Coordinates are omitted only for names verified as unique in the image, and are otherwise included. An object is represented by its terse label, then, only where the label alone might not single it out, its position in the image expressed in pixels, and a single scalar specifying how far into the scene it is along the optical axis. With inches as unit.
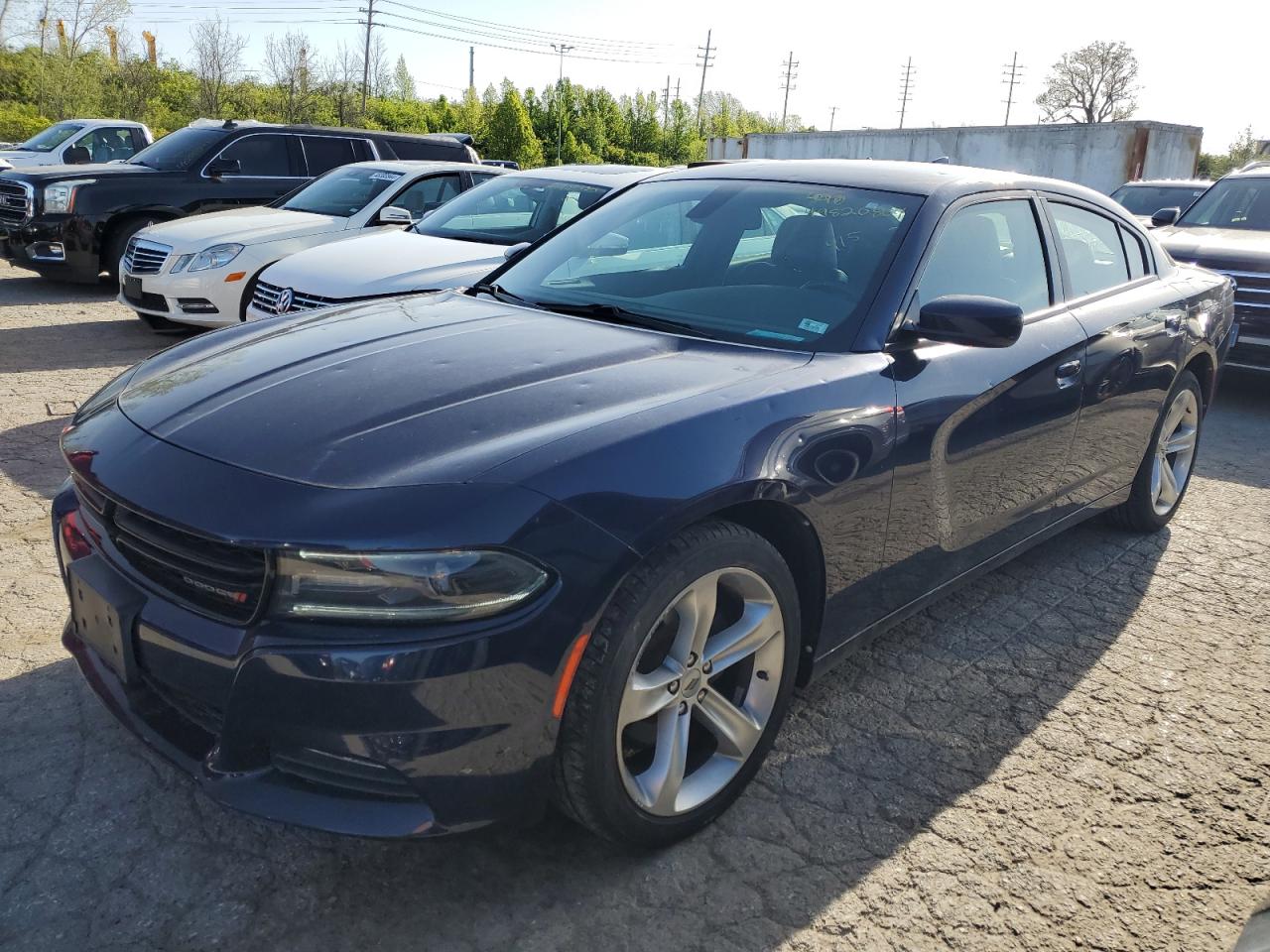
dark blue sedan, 76.7
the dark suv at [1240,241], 301.4
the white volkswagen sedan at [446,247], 252.2
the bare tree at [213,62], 1854.1
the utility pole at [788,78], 3939.5
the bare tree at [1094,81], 3043.8
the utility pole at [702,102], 2953.2
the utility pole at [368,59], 2242.9
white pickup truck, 679.7
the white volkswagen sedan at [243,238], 309.3
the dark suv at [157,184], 401.4
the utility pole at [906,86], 3939.5
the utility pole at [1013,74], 3727.9
